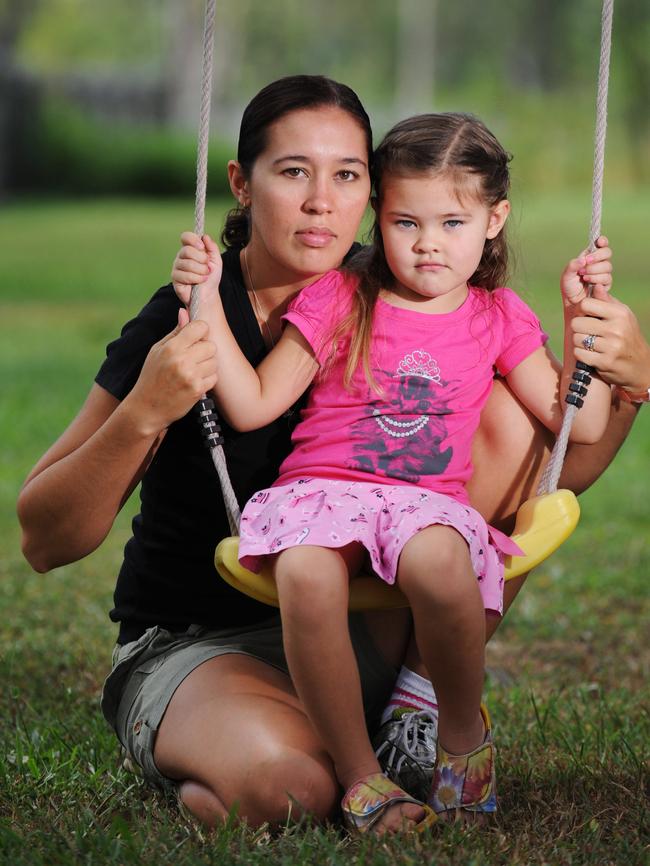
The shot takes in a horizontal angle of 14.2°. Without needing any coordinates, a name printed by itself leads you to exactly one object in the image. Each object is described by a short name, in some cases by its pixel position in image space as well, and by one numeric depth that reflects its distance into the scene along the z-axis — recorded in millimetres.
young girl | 4736
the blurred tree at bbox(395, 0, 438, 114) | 87473
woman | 5026
